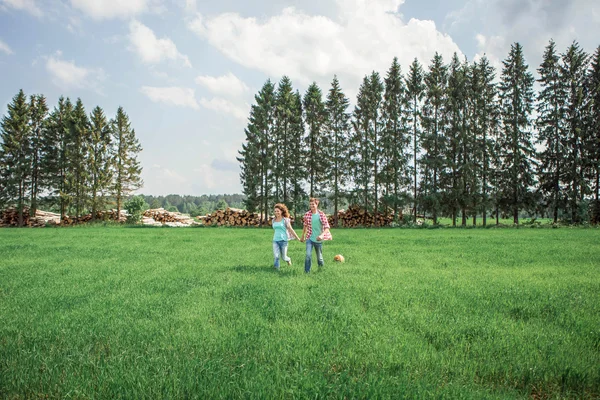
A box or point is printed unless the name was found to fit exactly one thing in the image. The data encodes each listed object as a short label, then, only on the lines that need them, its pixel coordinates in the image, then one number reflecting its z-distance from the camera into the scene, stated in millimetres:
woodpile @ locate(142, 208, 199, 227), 46000
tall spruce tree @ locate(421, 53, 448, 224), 39031
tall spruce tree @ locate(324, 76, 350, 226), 41562
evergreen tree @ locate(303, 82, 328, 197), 42125
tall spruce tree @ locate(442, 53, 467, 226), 39031
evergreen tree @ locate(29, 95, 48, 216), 46375
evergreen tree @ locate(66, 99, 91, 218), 45719
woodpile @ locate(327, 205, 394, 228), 41938
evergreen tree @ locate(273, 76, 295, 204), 41750
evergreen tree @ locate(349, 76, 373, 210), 41375
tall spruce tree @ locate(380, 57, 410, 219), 40344
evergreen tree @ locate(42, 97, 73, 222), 46719
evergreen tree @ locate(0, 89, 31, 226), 44312
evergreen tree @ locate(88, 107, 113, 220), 45781
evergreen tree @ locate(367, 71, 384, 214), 41125
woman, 10656
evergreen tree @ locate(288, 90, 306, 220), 41969
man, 10039
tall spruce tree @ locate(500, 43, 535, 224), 39344
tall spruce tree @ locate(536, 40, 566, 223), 39469
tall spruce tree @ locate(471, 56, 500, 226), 38938
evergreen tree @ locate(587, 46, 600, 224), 38469
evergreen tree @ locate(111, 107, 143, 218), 47312
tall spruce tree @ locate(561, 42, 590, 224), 38344
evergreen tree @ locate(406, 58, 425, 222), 40656
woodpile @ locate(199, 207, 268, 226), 43469
